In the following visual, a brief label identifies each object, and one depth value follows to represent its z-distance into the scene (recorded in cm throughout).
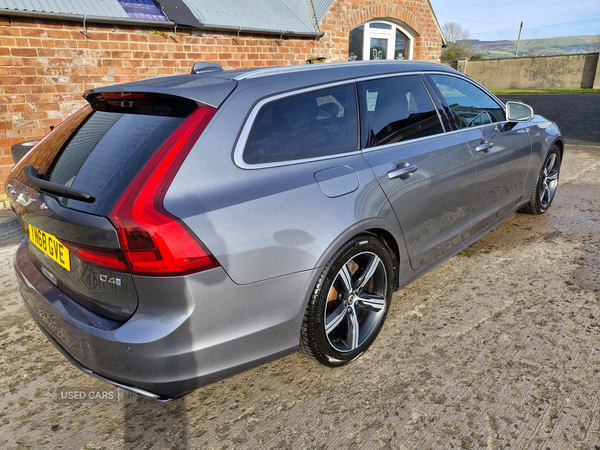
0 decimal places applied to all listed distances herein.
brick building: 564
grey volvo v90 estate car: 180
